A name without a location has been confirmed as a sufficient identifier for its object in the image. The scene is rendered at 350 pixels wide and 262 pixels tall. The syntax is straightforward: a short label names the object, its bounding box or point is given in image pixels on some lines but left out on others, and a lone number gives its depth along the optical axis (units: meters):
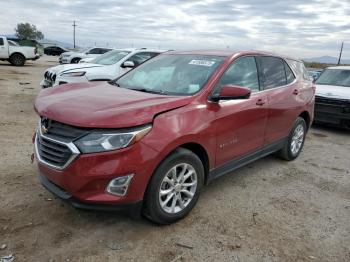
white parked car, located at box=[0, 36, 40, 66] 21.73
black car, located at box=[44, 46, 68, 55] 44.31
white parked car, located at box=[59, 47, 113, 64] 23.45
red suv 2.89
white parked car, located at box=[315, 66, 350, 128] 7.93
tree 86.06
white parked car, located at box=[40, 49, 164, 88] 8.50
